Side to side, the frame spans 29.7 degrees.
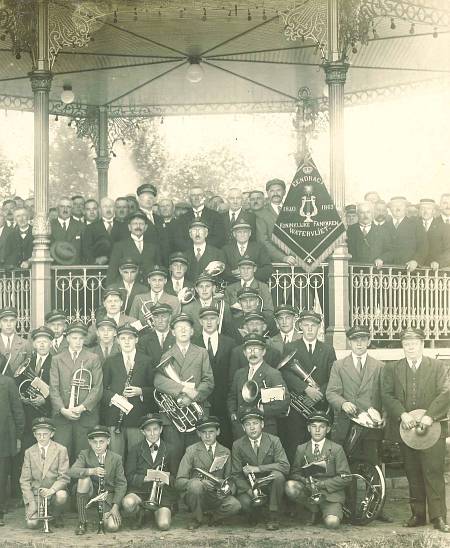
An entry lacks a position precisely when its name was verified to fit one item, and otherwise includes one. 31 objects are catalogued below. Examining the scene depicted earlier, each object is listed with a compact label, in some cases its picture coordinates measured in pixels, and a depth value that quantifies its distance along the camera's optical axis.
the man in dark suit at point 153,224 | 10.53
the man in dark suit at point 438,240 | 11.18
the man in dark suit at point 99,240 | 11.22
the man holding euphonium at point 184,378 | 8.42
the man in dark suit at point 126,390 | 8.49
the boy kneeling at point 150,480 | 7.98
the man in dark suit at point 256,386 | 8.38
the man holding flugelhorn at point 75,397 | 8.45
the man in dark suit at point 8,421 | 8.47
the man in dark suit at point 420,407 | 7.88
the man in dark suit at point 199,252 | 9.98
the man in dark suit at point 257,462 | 8.02
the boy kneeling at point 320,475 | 7.95
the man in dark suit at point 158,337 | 8.77
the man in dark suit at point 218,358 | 8.85
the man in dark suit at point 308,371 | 8.65
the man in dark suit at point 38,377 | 8.78
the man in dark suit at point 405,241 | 11.05
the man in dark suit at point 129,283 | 9.87
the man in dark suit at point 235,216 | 10.77
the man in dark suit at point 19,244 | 11.38
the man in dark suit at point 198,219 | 10.71
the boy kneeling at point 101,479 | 7.91
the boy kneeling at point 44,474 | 8.02
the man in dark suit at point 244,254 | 9.99
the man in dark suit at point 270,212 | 10.91
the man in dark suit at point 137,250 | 10.23
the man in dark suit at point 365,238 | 11.05
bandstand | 10.31
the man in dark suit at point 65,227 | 11.50
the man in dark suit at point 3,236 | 11.40
